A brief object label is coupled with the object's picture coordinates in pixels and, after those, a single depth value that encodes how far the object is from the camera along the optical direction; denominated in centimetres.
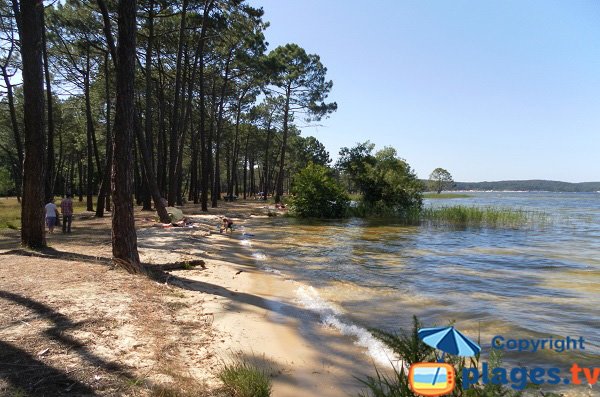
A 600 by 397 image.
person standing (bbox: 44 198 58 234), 1454
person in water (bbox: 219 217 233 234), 1698
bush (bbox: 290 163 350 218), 2772
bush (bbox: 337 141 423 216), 3025
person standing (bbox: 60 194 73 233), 1417
